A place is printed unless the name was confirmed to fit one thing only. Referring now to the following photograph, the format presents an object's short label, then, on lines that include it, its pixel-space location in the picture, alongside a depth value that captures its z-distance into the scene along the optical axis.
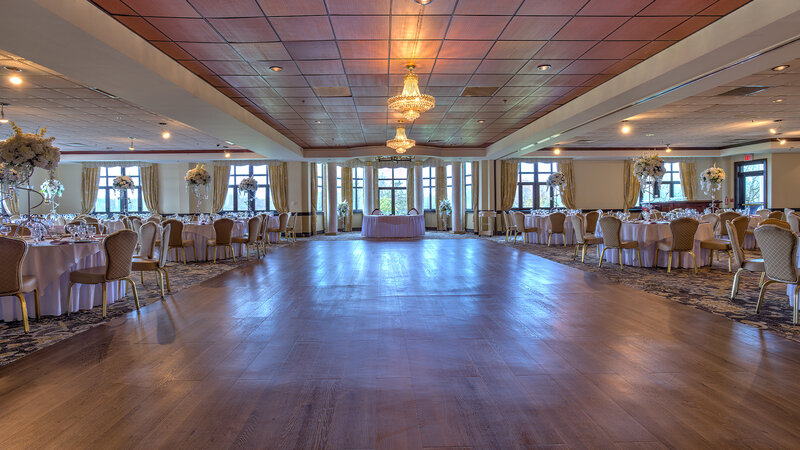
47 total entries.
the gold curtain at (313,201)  16.75
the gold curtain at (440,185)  19.42
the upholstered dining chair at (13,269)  3.86
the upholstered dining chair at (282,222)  12.21
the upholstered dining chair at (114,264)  4.46
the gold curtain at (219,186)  16.97
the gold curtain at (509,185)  16.52
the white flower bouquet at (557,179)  14.79
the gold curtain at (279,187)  16.64
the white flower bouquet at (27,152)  4.85
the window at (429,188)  20.03
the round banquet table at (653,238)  7.52
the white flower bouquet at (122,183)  13.38
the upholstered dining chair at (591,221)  10.49
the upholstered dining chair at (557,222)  11.73
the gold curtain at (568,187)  16.80
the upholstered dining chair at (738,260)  5.00
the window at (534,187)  17.28
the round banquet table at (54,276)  4.37
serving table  15.34
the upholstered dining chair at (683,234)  6.99
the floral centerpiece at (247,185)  15.05
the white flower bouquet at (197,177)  11.23
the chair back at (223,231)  8.73
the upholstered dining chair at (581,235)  8.52
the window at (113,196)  17.33
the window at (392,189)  20.16
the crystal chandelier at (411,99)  6.42
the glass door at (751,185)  15.31
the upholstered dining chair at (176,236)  8.34
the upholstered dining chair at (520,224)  12.06
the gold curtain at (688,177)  16.81
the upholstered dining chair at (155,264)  5.48
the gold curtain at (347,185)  19.24
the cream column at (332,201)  16.50
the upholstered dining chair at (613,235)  7.43
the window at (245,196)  17.53
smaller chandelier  9.75
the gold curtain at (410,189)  19.56
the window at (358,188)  20.08
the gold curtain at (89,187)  16.83
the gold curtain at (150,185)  17.00
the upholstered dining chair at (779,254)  4.12
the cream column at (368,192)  18.91
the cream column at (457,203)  16.98
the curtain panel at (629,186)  16.77
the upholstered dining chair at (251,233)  9.15
